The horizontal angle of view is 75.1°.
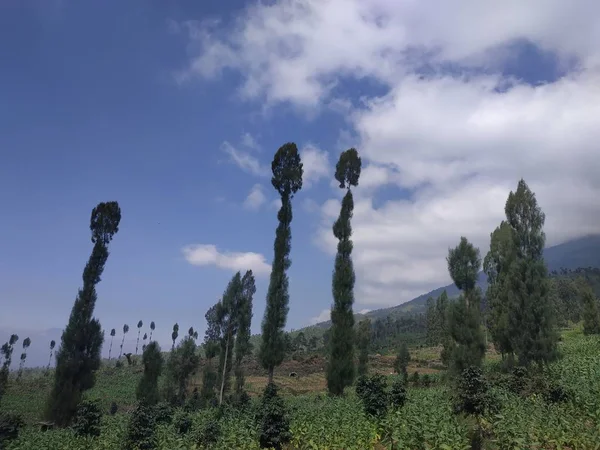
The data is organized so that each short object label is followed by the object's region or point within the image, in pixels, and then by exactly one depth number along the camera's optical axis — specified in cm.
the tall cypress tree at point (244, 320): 3491
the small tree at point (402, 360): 3955
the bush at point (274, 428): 1149
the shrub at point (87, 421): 1594
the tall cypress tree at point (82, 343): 2380
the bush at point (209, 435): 1216
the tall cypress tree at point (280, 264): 2361
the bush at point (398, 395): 1485
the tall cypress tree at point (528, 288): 2114
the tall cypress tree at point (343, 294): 2258
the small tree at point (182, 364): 3762
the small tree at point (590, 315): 4291
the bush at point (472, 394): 1087
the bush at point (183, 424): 1533
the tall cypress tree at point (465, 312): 2359
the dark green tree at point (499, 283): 2631
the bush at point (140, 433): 1227
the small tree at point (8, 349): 7469
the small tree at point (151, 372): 2773
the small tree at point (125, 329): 12188
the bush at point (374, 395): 1389
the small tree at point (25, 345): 9170
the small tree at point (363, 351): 4097
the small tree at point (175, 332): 9512
